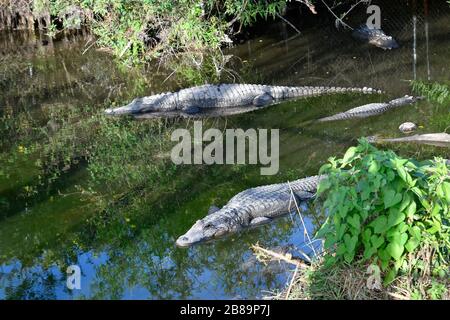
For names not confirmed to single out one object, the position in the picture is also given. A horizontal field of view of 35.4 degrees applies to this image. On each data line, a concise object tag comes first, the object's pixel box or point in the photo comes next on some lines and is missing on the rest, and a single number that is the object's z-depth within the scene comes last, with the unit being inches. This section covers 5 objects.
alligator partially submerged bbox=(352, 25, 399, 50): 487.8
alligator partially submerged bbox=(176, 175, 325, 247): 255.4
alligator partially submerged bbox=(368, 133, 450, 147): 316.8
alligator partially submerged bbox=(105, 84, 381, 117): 409.4
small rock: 338.3
